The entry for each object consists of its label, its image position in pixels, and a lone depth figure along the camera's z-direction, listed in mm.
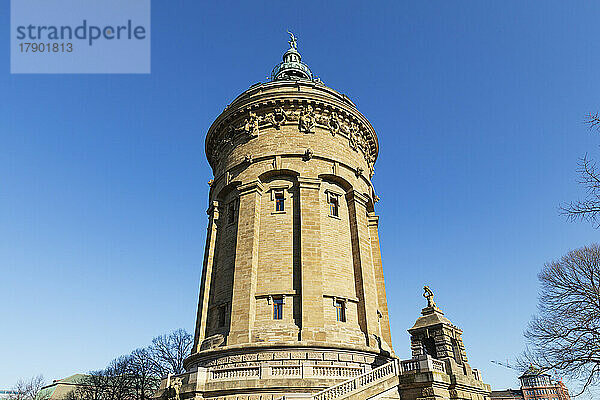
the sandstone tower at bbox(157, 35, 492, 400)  18859
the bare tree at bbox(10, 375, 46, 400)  67088
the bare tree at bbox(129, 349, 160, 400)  52969
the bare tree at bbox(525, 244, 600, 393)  21859
